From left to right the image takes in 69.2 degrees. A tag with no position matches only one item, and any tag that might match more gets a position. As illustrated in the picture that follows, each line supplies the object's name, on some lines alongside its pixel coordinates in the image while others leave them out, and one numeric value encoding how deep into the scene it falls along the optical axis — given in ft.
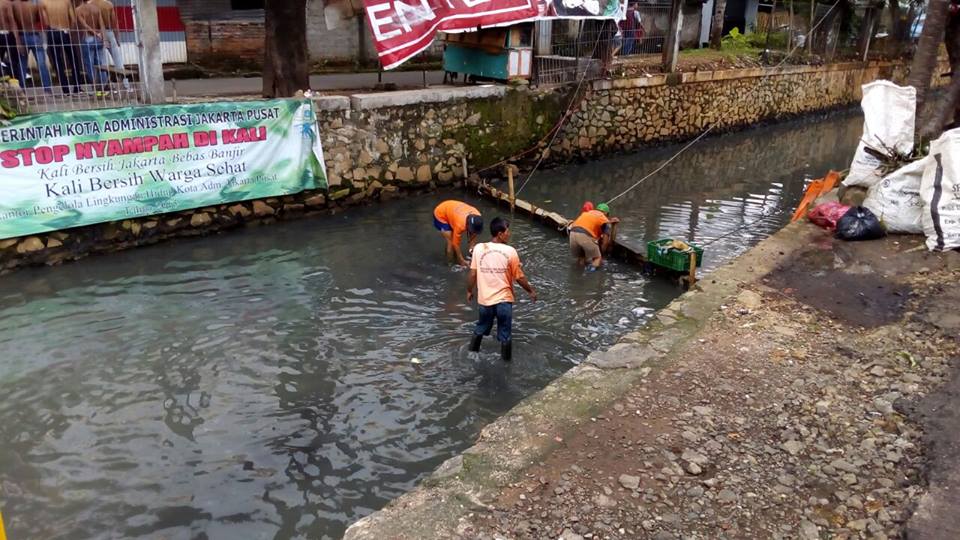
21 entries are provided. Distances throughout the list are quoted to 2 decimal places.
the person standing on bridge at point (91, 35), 33.06
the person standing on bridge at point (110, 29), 33.68
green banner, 30.58
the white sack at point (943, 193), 29.48
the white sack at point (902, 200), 31.89
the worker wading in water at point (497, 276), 23.36
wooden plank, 34.27
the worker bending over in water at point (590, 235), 33.35
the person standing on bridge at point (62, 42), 32.48
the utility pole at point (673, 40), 62.08
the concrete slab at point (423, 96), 42.32
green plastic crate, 31.14
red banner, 40.37
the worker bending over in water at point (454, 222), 31.09
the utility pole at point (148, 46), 34.81
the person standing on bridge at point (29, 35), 31.55
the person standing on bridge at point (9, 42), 30.79
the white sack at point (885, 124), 36.91
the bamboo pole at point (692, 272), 30.66
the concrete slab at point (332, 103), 40.27
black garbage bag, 32.32
